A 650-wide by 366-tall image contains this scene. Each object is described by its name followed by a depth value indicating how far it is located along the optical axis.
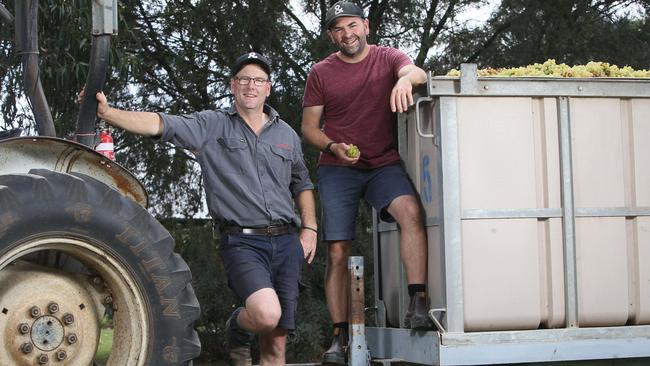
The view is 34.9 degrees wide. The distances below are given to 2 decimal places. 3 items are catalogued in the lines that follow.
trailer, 4.62
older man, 4.82
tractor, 3.56
